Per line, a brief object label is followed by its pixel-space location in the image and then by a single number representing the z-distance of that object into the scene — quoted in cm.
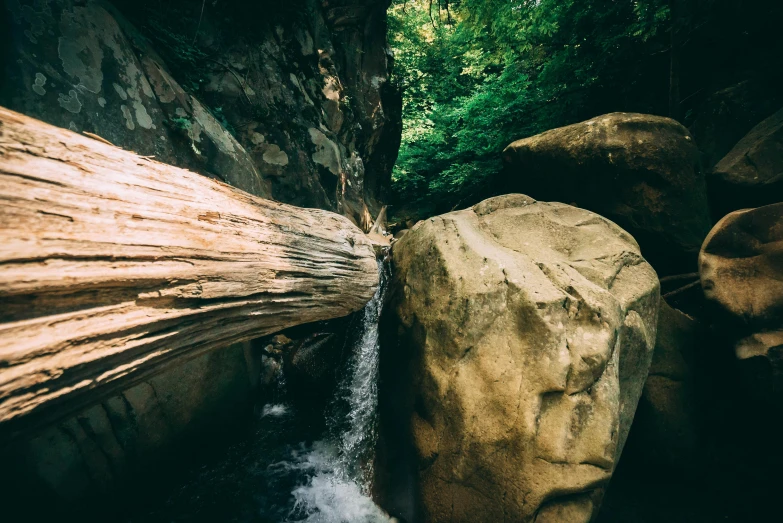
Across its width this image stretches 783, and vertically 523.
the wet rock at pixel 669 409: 300
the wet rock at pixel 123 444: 187
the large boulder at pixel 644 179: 371
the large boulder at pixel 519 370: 200
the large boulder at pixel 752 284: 265
